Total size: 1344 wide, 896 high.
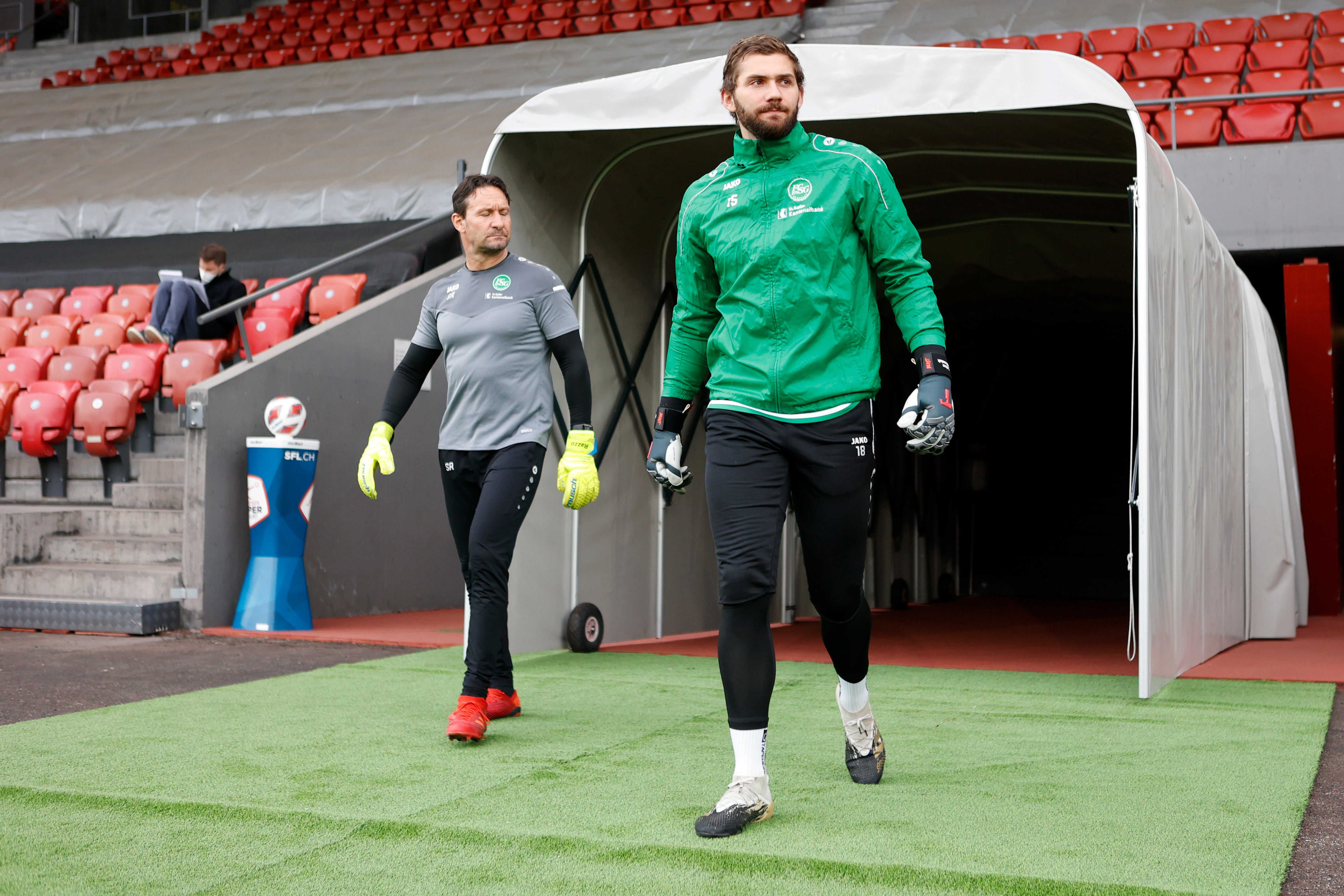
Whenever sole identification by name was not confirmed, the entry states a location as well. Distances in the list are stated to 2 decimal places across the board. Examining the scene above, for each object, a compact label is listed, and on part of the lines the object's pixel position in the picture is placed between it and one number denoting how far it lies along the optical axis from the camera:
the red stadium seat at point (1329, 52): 12.20
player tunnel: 5.27
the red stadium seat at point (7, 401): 9.44
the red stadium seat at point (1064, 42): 13.94
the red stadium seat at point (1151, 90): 12.24
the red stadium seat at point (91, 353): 9.82
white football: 7.61
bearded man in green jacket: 2.98
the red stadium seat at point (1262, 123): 10.30
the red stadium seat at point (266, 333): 9.96
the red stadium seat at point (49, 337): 10.51
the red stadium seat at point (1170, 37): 13.93
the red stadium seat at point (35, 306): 11.79
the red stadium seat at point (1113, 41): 13.87
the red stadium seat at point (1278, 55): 12.46
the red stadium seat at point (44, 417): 8.88
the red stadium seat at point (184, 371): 8.96
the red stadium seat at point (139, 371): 9.07
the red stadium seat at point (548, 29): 19.94
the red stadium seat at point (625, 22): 19.56
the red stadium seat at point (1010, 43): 14.52
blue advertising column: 7.47
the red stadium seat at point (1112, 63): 13.27
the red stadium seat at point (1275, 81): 11.70
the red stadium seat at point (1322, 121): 10.05
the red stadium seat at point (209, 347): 9.18
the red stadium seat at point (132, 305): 11.12
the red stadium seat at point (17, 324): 11.12
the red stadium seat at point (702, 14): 19.05
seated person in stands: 9.60
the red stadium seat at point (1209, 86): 12.10
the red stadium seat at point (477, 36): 20.31
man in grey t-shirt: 4.15
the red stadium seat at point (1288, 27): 13.88
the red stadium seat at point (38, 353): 10.15
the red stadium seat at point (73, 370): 9.65
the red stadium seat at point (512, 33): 20.20
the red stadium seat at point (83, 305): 11.48
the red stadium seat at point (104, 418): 8.77
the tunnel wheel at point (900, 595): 11.03
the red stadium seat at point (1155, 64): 12.95
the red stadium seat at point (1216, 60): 12.66
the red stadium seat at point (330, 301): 10.38
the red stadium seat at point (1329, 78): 11.53
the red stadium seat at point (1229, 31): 13.93
